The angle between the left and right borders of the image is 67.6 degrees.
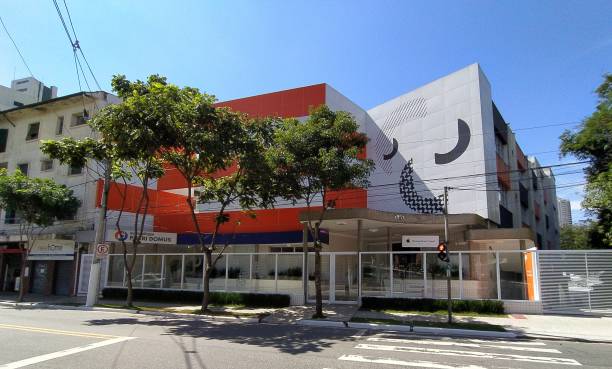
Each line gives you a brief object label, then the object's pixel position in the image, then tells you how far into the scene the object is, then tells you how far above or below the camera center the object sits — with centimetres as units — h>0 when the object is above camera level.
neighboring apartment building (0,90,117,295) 2909 +580
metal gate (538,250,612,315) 1853 -29
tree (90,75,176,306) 1673 +529
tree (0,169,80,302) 2520 +366
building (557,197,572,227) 9494 +1343
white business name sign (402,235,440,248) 2019 +135
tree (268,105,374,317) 1733 +435
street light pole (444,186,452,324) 1622 +39
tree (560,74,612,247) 2009 +653
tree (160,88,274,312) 1738 +464
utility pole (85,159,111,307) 2200 +38
